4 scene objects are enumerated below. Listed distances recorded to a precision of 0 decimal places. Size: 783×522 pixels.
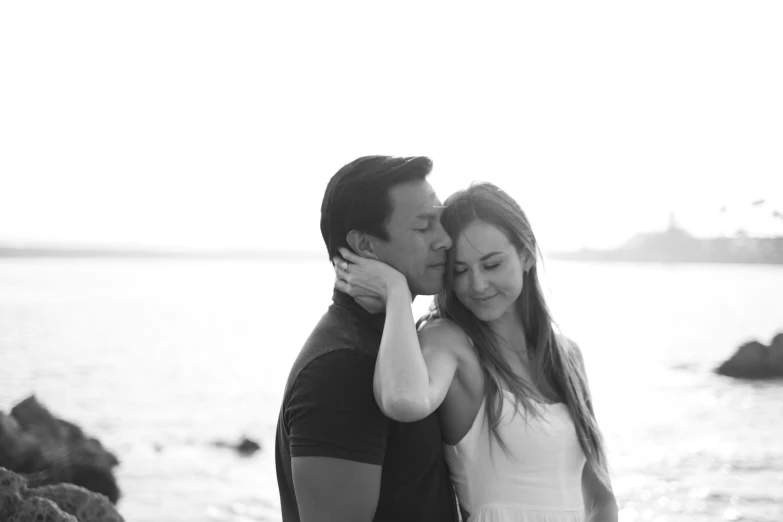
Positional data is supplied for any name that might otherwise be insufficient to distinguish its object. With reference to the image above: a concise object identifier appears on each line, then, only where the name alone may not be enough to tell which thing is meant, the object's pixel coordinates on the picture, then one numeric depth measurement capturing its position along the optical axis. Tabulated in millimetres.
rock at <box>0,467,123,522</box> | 3830
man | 2252
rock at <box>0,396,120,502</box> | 9023
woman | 2809
